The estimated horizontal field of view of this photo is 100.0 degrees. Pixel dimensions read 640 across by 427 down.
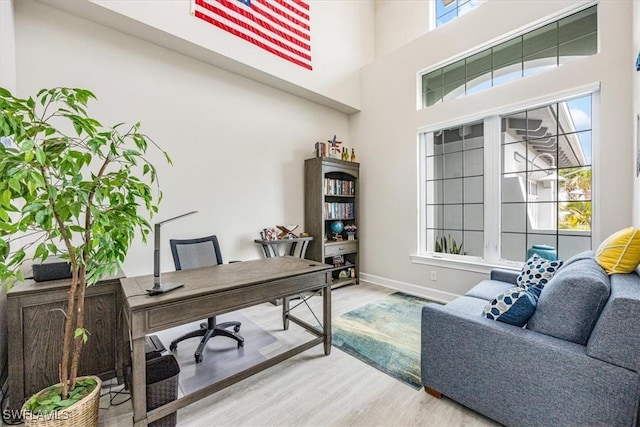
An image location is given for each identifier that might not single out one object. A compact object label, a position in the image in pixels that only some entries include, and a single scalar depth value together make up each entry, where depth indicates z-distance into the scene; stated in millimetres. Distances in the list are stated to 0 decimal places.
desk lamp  1562
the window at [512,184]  2742
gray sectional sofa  1175
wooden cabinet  1597
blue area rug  2162
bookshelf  4000
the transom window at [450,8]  3701
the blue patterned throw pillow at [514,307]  1506
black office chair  2406
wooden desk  1422
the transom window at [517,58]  2691
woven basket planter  1238
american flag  2988
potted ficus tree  1042
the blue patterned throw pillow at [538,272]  2094
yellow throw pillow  1554
